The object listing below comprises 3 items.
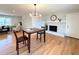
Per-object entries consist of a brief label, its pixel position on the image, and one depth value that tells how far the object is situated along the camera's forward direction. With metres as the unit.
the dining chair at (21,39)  1.79
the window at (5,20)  5.44
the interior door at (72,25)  3.23
